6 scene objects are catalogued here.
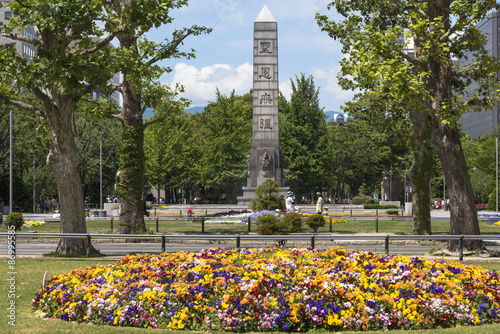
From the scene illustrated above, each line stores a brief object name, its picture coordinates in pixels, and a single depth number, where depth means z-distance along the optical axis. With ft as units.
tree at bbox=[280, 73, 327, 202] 244.83
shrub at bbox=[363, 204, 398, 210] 205.81
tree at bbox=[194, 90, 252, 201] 241.55
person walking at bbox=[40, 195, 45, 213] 221.05
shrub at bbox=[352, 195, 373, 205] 265.54
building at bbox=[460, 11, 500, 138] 413.59
